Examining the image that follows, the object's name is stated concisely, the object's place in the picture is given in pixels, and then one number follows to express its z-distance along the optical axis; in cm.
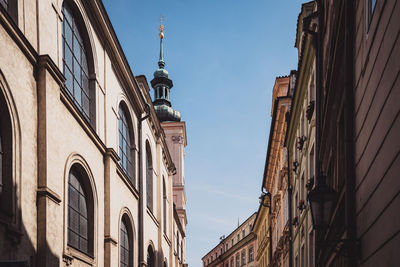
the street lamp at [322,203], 736
